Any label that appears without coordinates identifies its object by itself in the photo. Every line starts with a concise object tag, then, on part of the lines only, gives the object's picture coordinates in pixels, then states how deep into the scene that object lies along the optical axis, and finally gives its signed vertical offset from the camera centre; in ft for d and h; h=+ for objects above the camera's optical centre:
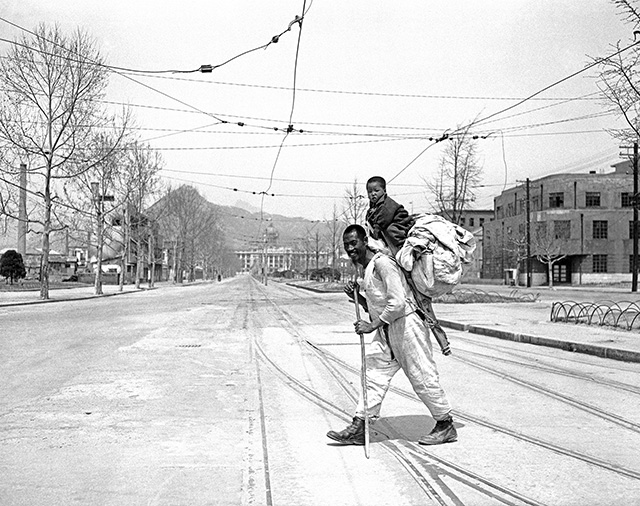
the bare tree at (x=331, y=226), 191.70 +12.57
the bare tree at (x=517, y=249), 244.01 +6.92
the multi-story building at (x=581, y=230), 243.60 +13.83
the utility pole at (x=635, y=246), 149.52 +5.16
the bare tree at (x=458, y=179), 101.40 +13.09
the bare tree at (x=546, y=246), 228.63 +7.36
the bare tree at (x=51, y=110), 116.06 +26.43
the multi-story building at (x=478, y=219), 366.88 +28.67
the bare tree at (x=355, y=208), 154.81 +13.05
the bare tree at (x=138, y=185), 186.91 +21.65
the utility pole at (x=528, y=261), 225.74 +2.23
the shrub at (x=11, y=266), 186.39 -1.35
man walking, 18.21 -2.06
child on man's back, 18.82 +1.36
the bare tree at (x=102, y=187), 138.00 +17.14
